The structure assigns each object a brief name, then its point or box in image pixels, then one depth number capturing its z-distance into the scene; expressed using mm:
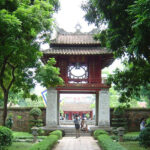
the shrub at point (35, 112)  19203
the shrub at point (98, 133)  14258
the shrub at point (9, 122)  18380
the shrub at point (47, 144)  8909
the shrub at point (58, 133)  14248
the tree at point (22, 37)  8164
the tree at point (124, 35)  6388
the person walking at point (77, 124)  15872
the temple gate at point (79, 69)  17344
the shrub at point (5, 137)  9930
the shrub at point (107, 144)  9058
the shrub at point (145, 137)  11307
